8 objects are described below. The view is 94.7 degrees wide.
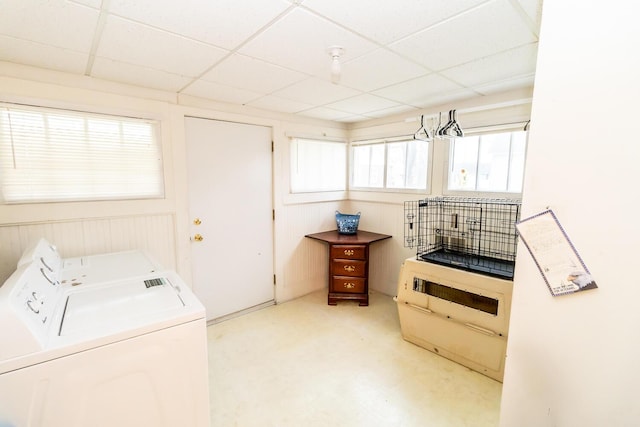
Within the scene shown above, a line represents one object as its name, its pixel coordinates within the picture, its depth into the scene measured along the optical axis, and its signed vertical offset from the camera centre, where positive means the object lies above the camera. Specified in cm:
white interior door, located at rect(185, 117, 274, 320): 279 -35
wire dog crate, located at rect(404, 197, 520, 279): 245 -49
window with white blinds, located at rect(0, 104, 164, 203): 196 +15
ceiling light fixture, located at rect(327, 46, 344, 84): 156 +65
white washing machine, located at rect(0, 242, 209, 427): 106 -70
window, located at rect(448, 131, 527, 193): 259 +18
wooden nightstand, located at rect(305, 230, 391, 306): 334 -101
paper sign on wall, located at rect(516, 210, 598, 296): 67 -17
